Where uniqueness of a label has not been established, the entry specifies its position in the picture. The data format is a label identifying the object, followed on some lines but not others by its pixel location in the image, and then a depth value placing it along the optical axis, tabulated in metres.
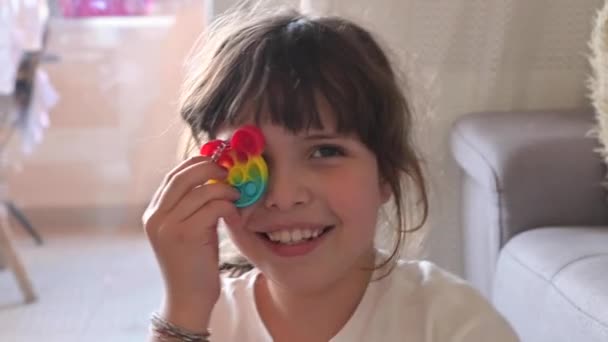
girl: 0.95
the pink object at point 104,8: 3.16
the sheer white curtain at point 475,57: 1.55
